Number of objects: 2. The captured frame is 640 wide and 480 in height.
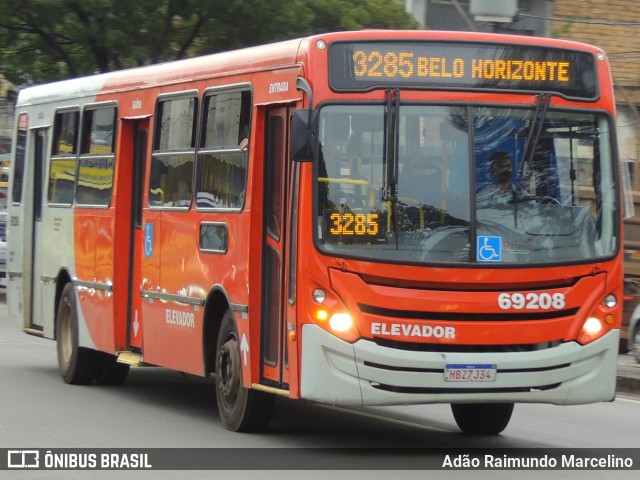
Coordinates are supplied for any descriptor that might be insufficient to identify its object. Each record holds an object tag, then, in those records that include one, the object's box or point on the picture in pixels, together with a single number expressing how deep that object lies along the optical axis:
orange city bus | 14.68
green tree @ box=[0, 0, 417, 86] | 41.84
